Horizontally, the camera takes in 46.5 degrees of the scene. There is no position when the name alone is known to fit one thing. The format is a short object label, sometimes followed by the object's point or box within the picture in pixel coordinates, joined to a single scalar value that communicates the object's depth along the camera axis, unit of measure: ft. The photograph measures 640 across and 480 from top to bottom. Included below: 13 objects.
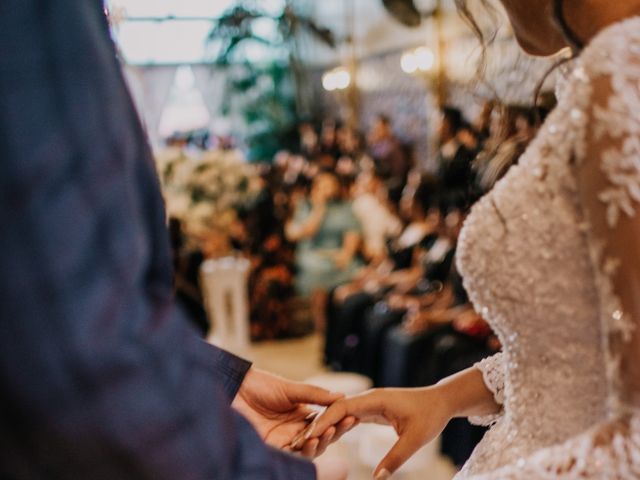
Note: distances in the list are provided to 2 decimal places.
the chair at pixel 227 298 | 15.64
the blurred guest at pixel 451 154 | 13.97
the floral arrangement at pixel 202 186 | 13.83
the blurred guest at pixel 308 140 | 27.43
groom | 1.68
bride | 2.87
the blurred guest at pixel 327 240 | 18.75
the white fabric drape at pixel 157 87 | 37.78
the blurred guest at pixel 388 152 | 22.96
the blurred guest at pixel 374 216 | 17.89
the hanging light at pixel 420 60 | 22.35
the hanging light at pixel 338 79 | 30.99
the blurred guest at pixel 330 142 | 24.89
